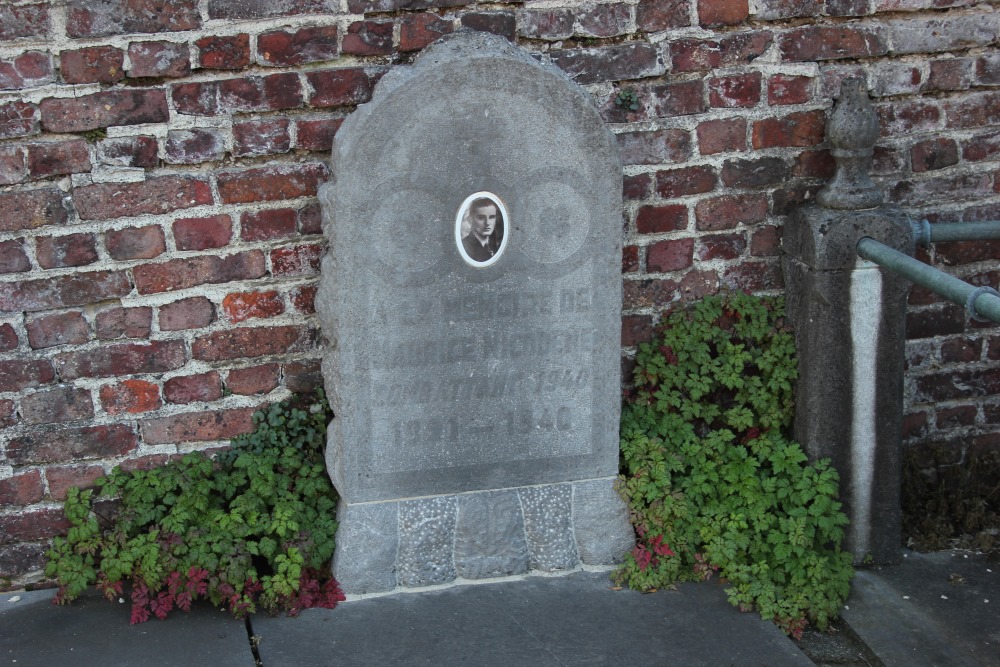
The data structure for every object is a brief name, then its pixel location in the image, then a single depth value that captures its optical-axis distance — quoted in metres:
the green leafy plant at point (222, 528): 2.74
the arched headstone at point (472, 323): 2.65
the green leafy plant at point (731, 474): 2.89
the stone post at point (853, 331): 2.93
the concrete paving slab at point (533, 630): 2.59
